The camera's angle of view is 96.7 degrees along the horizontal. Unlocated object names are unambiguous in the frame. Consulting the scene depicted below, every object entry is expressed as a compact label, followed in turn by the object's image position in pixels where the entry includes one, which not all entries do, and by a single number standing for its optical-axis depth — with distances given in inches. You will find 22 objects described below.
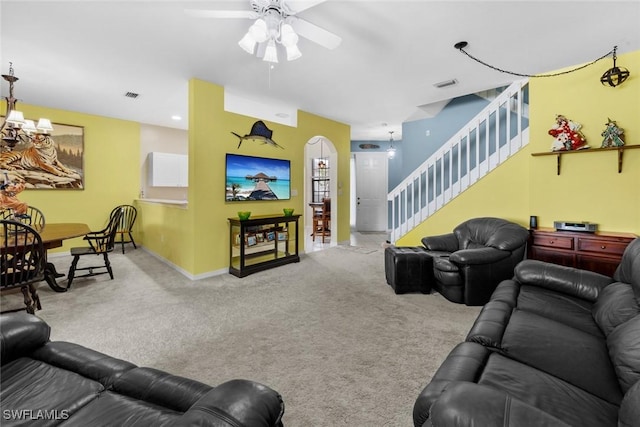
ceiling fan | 80.4
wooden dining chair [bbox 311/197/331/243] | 277.4
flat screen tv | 171.3
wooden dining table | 117.9
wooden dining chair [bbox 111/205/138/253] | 233.9
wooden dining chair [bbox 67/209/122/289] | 141.4
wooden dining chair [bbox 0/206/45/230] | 132.4
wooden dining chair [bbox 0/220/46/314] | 94.9
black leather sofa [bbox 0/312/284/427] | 33.3
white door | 339.0
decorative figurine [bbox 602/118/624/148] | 119.6
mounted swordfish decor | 176.6
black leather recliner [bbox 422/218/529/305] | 117.0
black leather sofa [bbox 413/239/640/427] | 33.1
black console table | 164.7
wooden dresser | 114.9
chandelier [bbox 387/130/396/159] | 309.3
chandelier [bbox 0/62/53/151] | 126.4
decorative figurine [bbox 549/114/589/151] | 129.6
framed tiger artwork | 194.5
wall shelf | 119.0
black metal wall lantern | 117.9
